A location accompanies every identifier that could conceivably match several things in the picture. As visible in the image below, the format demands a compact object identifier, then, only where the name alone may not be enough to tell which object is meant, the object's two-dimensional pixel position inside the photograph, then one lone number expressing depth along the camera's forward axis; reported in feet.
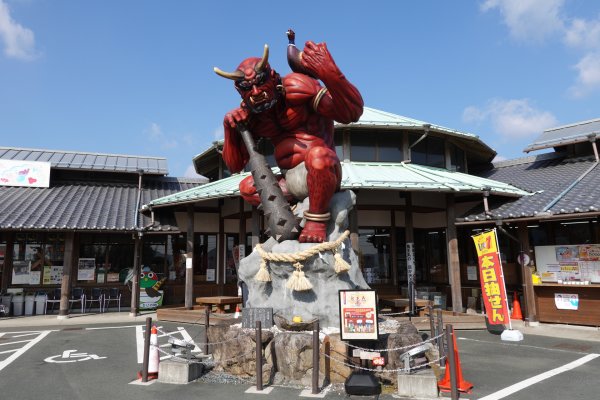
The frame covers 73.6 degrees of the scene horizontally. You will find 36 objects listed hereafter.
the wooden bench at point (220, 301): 40.47
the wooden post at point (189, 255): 45.06
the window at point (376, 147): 46.57
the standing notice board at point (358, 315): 19.80
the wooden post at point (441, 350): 22.33
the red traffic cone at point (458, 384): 19.48
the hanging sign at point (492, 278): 32.24
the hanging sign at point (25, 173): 55.98
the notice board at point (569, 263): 36.29
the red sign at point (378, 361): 18.74
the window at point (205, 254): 55.83
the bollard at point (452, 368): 17.35
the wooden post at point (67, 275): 46.65
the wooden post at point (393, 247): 48.55
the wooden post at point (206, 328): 27.04
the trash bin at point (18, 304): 49.70
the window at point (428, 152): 48.03
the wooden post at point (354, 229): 38.35
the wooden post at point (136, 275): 47.98
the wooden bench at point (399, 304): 36.90
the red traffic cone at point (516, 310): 42.19
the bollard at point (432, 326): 26.63
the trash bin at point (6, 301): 49.03
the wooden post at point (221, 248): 55.16
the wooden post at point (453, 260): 39.06
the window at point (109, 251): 54.75
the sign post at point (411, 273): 35.70
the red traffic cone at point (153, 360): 22.13
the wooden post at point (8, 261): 51.31
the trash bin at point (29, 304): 49.92
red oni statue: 22.49
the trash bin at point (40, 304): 50.44
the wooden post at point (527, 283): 38.32
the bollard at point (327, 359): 20.43
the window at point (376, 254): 49.52
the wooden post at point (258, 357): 19.85
